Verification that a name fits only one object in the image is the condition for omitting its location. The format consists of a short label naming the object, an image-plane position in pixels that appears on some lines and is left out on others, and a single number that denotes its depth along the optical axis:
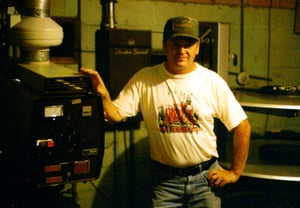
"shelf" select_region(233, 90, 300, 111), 2.22
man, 2.03
